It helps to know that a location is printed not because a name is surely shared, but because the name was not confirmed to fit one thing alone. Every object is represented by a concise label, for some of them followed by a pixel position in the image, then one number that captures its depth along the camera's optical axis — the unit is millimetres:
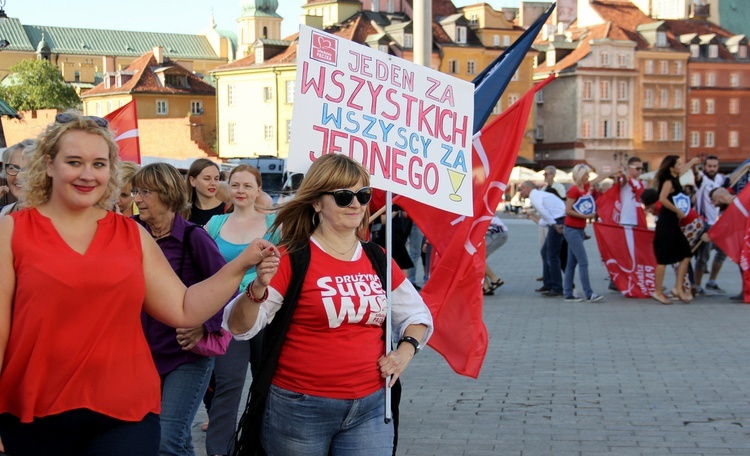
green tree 99562
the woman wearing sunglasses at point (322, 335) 4191
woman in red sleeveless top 3475
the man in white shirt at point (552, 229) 15055
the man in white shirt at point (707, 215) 15453
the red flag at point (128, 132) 11586
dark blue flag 7555
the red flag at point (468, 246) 6758
